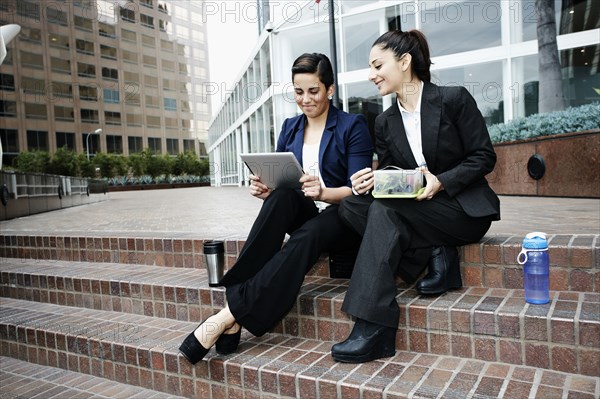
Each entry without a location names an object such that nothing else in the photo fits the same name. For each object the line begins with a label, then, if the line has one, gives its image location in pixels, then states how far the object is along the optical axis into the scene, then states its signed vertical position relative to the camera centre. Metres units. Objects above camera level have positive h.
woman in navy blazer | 2.06 -0.23
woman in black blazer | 1.96 -0.08
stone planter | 5.12 -0.06
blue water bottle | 1.91 -0.45
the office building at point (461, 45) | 9.21 +2.75
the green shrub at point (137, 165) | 38.81 +1.23
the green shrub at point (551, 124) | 5.45 +0.48
